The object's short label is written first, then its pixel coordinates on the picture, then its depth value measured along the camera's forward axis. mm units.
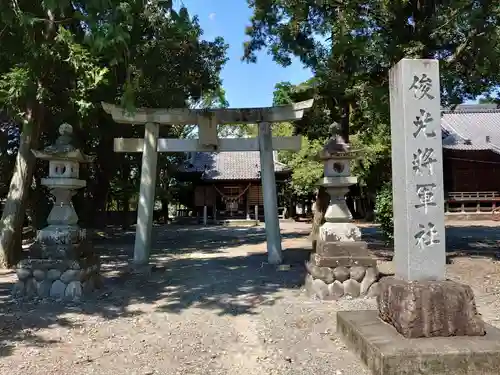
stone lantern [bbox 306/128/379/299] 7293
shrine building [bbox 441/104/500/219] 28391
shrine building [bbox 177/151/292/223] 30141
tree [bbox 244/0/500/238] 9297
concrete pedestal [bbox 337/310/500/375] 3809
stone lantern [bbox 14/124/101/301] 7297
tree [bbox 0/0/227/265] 5445
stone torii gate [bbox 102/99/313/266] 9875
